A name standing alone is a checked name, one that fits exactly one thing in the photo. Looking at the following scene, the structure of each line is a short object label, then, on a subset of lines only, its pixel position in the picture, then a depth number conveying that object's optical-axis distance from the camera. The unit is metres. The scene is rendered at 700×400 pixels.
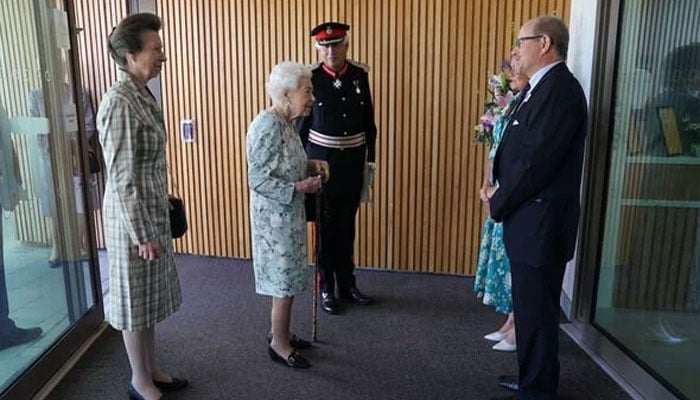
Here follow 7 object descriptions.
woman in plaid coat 2.22
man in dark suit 2.20
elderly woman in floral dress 2.73
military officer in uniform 3.59
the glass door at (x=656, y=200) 2.55
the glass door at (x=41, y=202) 2.73
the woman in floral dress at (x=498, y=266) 3.06
